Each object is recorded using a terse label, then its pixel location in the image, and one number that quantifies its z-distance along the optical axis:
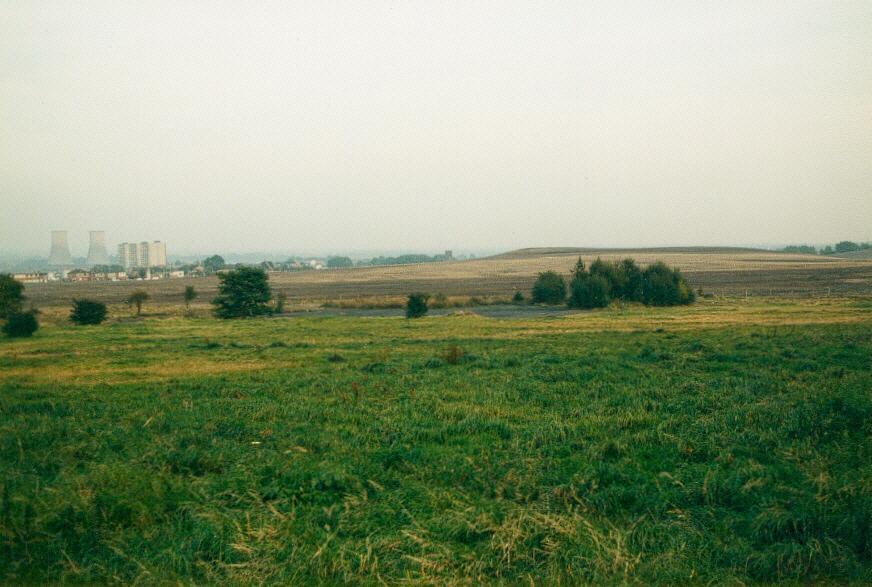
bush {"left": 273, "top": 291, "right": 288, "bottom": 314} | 53.98
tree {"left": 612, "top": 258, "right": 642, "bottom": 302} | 55.88
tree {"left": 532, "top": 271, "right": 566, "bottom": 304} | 59.50
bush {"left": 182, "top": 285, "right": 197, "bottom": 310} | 59.50
